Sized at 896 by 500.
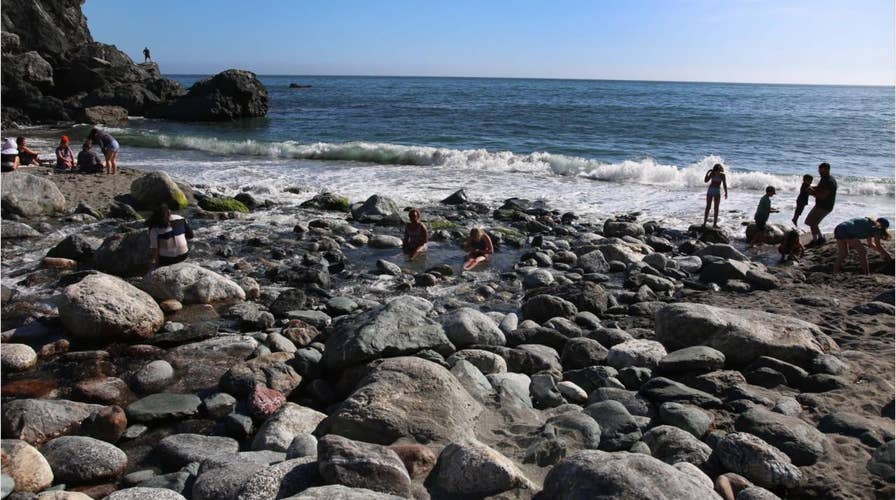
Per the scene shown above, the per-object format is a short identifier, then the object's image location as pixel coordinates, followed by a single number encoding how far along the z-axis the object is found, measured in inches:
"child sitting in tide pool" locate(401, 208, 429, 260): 465.4
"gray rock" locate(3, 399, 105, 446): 203.5
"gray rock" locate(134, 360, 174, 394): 247.9
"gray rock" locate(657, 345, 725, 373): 244.5
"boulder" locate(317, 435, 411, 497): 152.3
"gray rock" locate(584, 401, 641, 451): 194.2
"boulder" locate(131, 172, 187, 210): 563.7
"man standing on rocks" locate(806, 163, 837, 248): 504.7
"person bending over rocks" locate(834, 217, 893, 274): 417.4
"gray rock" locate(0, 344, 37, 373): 257.3
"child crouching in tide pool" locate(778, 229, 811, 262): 476.7
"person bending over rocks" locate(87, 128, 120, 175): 671.8
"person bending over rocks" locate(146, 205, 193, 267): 370.0
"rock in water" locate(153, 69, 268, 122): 1657.2
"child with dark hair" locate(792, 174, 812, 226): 530.6
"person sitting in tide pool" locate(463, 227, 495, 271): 451.8
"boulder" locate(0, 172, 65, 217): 502.0
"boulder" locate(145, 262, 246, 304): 335.9
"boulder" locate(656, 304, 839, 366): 255.9
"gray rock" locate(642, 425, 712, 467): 182.5
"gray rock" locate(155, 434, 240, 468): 194.2
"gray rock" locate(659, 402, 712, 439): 202.1
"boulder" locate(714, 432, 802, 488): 174.6
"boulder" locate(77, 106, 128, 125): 1482.5
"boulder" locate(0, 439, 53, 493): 172.1
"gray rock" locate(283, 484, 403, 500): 138.4
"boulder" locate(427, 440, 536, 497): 159.9
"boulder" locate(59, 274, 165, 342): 279.9
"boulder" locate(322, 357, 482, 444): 186.2
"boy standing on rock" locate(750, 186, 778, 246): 519.7
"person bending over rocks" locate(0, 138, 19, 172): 651.5
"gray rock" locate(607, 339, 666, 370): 256.2
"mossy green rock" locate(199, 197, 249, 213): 565.9
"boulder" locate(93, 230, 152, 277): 383.9
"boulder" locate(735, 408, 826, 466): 187.0
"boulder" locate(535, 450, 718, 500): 143.0
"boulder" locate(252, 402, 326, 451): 197.8
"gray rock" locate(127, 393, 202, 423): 221.2
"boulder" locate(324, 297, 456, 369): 239.3
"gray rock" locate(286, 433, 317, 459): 180.5
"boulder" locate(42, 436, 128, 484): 183.5
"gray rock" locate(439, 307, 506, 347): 279.1
